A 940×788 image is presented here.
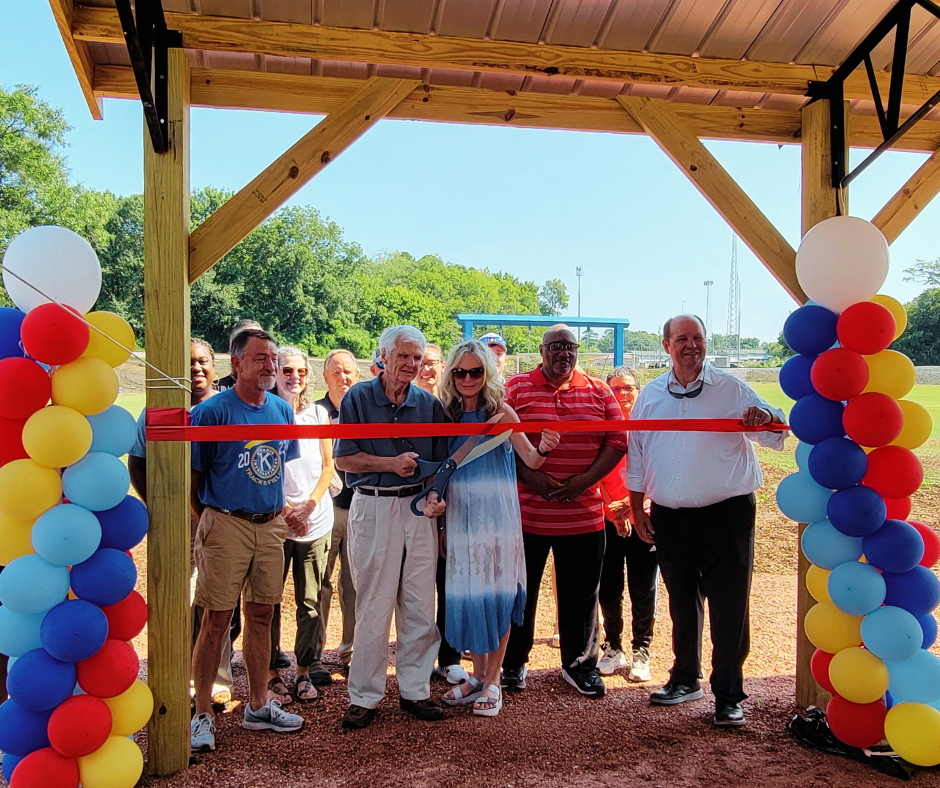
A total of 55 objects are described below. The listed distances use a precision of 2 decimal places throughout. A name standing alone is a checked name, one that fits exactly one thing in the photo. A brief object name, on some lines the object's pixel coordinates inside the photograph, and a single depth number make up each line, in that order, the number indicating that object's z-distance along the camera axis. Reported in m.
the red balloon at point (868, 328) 2.98
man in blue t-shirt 3.13
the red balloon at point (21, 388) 2.44
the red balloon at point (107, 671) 2.55
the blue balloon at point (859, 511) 2.95
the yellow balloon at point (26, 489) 2.43
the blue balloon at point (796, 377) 3.20
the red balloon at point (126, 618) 2.65
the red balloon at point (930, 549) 3.04
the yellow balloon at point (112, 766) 2.55
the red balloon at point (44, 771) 2.44
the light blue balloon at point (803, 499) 3.17
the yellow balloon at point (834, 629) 3.05
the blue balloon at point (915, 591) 2.93
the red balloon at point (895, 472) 2.97
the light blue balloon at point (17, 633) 2.49
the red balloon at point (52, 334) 2.46
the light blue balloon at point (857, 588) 2.93
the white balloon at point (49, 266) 2.62
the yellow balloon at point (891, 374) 3.03
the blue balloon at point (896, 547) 2.92
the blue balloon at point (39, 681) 2.43
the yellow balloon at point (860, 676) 2.93
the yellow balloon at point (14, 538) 2.52
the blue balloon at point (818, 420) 3.09
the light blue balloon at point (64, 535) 2.45
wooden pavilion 3.02
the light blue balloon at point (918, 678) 2.86
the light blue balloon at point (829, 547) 3.07
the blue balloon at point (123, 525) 2.65
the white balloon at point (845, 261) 3.11
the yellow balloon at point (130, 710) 2.65
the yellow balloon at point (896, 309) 3.15
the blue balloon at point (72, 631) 2.45
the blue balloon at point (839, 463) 2.98
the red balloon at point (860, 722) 2.99
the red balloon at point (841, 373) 2.97
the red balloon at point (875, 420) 2.93
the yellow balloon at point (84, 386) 2.53
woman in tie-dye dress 3.38
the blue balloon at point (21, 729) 2.46
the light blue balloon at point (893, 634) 2.85
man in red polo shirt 3.73
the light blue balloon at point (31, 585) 2.42
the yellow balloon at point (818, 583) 3.16
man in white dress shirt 3.41
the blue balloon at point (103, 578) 2.55
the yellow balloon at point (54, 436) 2.44
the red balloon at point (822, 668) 3.12
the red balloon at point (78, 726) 2.46
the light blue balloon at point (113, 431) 2.65
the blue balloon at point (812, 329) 3.14
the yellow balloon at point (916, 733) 2.83
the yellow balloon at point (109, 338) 2.67
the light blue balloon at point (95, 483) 2.54
